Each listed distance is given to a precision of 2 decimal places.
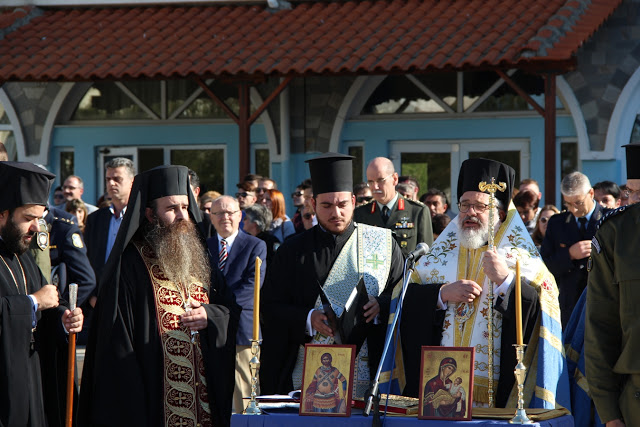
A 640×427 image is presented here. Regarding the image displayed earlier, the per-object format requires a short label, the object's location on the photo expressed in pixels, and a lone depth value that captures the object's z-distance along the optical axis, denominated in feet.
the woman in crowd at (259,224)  30.81
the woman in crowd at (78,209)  34.09
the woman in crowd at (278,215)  32.48
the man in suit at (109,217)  27.78
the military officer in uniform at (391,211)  28.02
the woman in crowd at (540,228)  30.50
